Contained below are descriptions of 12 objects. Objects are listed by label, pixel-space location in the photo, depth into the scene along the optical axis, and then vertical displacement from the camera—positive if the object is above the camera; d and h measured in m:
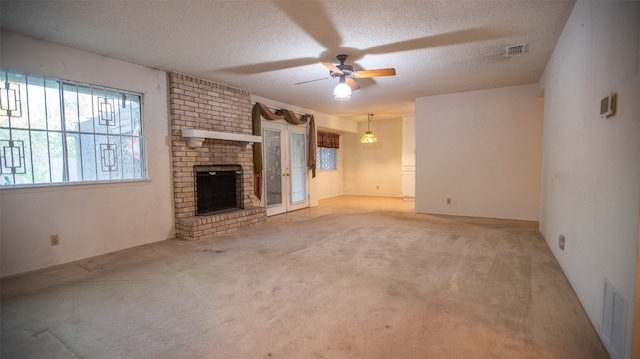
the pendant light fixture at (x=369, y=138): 8.53 +0.74
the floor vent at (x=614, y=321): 1.55 -0.90
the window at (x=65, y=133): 3.07 +0.40
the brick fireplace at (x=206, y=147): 4.49 +0.29
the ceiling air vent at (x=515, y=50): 3.57 +1.40
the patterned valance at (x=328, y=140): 8.96 +0.76
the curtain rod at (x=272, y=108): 6.28 +1.21
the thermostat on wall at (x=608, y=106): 1.74 +0.34
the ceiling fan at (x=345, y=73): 3.61 +1.13
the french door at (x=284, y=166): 6.32 -0.06
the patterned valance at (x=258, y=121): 5.76 +0.92
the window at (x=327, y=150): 9.06 +0.45
